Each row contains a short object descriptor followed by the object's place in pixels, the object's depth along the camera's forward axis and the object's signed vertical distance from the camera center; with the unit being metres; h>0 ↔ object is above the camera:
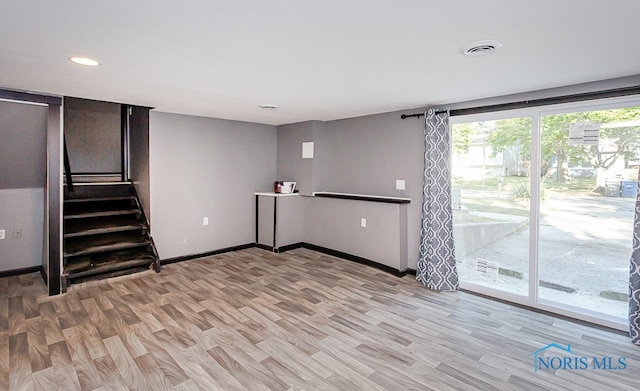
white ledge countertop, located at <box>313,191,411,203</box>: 4.38 -0.11
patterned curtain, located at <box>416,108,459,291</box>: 3.90 -0.17
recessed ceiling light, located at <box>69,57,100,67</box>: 2.41 +0.92
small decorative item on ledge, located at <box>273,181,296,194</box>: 5.61 +0.01
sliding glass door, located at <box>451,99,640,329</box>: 3.01 -0.15
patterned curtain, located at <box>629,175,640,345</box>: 2.75 -0.79
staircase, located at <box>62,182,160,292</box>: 4.10 -0.64
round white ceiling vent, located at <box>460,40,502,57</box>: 2.06 +0.90
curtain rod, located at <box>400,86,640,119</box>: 2.78 +0.83
